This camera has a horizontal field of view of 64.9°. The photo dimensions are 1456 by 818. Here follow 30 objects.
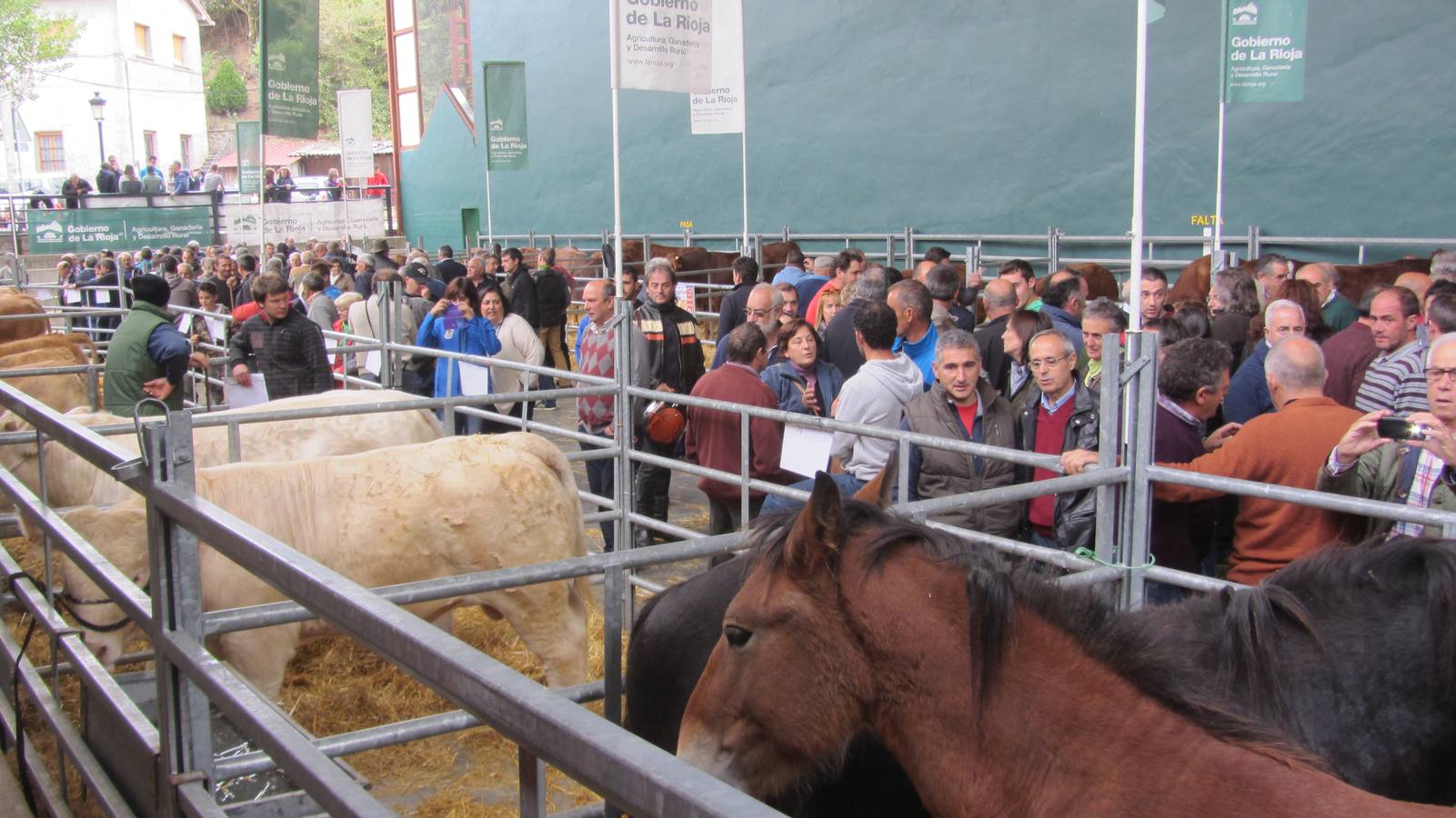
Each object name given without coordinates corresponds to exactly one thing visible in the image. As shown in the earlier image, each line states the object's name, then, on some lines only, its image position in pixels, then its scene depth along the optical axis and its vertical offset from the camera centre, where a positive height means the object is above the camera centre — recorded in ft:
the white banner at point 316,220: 54.95 +2.18
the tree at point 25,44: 161.17 +31.47
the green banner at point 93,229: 86.07 +2.76
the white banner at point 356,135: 59.52 +6.64
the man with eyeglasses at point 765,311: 28.04 -1.33
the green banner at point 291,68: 43.83 +7.57
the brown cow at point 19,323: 46.03 -2.26
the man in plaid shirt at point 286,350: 29.78 -2.25
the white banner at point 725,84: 42.04 +6.85
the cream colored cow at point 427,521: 18.17 -4.15
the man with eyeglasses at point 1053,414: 16.72 -2.45
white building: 175.22 +26.05
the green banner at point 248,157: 64.85 +6.21
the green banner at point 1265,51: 34.60 +6.02
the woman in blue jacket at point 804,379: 22.86 -2.45
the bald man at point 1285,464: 14.12 -2.75
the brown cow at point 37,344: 37.76 -2.53
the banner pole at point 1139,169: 16.02 +1.25
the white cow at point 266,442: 22.85 -3.78
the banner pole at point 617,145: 25.17 +2.57
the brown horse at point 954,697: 6.96 -2.94
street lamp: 138.68 +19.62
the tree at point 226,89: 229.86 +35.01
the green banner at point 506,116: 63.26 +7.95
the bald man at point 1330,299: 27.78 -1.22
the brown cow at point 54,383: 33.78 -3.45
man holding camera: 12.29 -2.47
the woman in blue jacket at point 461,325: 33.19 -1.87
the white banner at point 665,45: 25.72 +4.90
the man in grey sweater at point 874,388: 18.90 -2.25
